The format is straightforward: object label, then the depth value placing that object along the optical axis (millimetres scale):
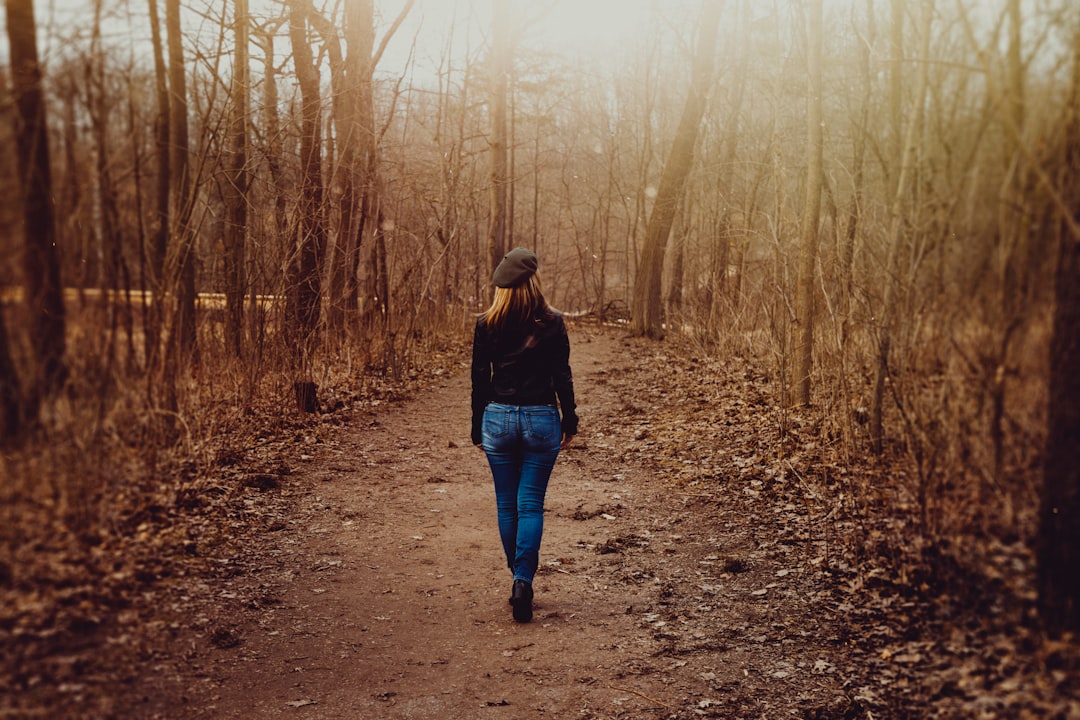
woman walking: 4906
